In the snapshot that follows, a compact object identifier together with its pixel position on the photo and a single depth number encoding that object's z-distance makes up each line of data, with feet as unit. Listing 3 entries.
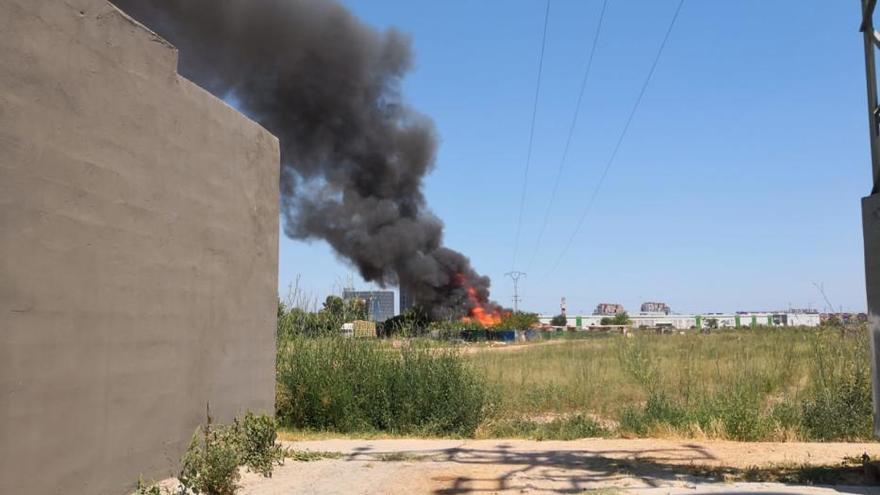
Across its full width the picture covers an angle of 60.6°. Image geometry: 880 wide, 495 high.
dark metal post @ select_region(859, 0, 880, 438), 20.42
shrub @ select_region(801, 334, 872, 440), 33.63
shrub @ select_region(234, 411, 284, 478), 24.45
